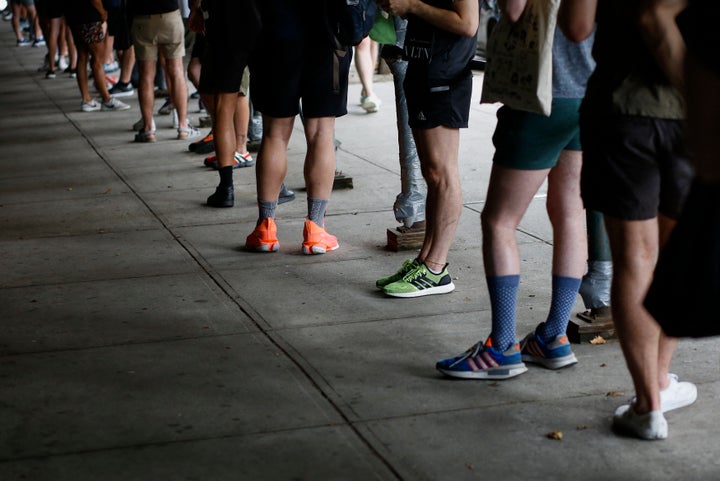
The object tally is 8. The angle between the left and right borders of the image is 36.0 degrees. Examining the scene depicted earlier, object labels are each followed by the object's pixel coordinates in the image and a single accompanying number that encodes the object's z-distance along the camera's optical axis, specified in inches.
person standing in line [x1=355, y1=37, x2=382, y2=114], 501.0
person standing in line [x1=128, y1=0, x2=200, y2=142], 420.2
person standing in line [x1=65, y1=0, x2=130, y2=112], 503.8
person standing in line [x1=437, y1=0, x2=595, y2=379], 168.7
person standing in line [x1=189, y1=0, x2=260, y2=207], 276.2
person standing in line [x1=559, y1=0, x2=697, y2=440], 145.0
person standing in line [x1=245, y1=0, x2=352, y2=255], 253.3
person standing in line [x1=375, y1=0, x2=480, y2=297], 211.0
